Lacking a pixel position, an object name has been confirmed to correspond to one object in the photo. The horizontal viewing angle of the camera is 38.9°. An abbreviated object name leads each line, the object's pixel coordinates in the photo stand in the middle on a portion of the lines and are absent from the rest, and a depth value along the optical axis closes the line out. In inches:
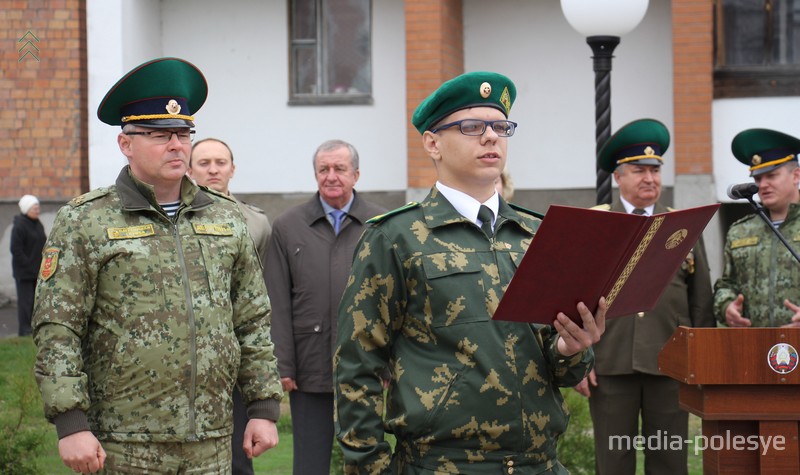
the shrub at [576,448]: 277.7
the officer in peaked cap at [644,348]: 253.1
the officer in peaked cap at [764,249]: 241.8
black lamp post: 305.0
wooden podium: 198.4
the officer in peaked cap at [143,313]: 155.2
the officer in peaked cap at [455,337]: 139.5
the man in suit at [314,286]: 245.3
